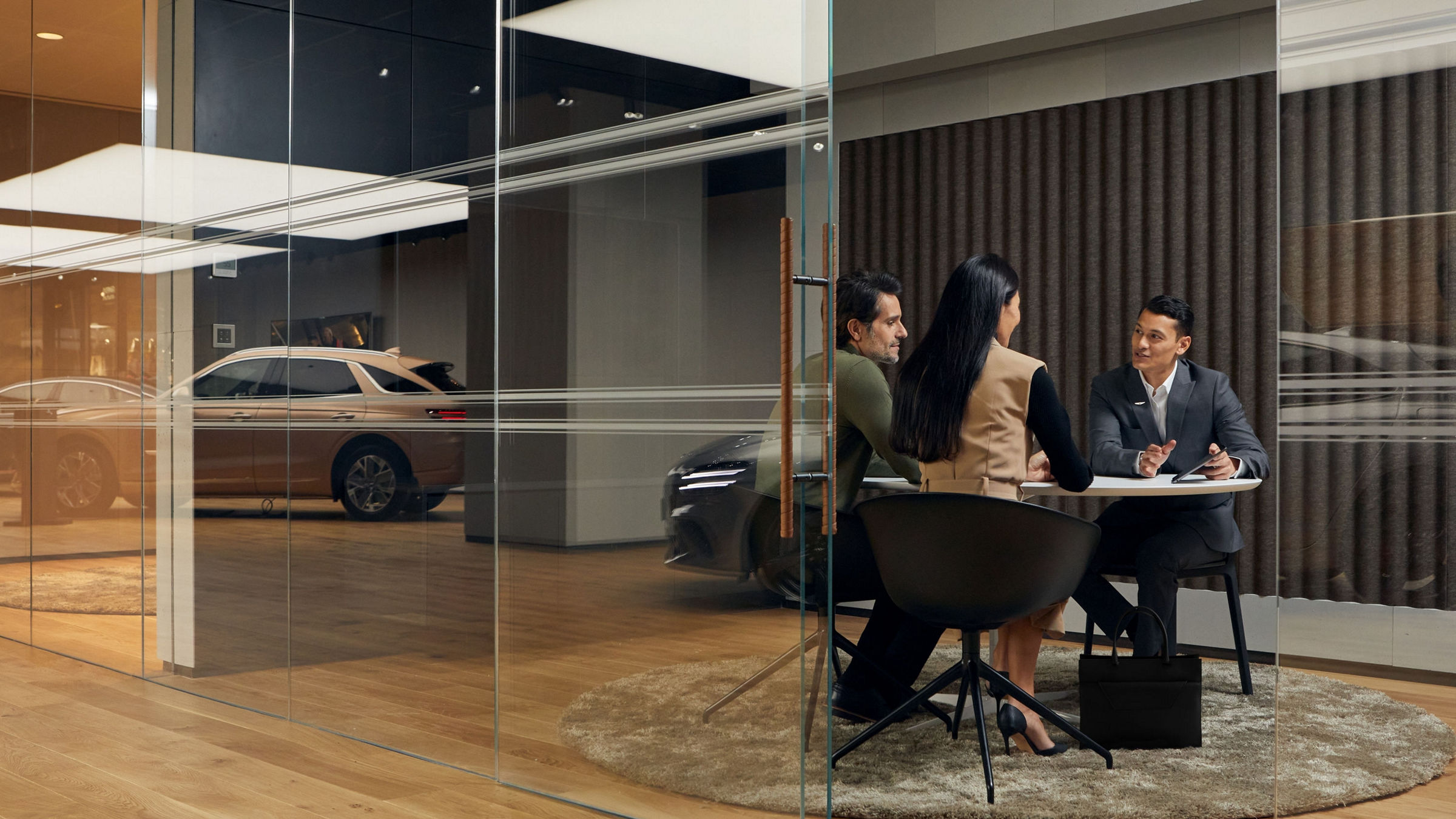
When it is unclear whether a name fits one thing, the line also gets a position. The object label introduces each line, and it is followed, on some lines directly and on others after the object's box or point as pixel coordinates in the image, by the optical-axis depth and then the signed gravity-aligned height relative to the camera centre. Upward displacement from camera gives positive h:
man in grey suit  3.86 -0.19
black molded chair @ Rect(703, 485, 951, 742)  2.50 -0.36
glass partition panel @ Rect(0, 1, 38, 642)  5.59 +0.31
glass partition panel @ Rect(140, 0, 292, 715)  4.13 +0.21
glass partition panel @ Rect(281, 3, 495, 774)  3.69 +0.08
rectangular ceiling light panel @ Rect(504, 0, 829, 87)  2.58 +0.86
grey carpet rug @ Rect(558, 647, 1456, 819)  2.50 -0.88
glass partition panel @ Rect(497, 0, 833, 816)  2.57 +0.00
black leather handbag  3.30 -0.86
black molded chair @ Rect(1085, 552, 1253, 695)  3.78 -0.62
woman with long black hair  3.25 -0.03
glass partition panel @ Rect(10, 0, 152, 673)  5.18 +0.27
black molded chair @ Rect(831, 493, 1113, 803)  3.00 -0.42
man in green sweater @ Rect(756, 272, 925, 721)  3.22 -0.11
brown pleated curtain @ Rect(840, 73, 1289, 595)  5.07 +0.85
